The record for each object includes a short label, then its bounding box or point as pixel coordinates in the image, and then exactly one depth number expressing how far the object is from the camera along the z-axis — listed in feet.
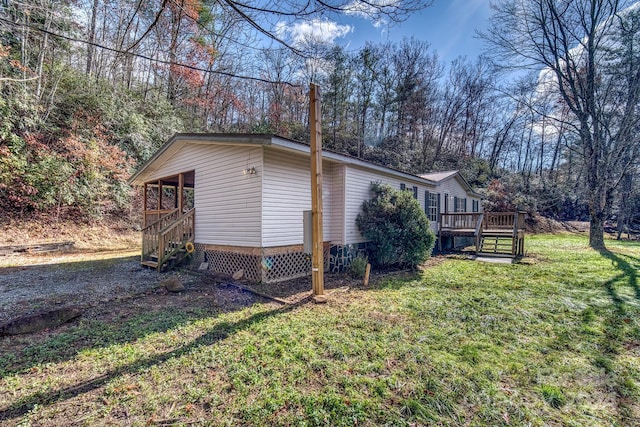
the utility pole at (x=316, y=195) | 17.16
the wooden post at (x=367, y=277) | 21.48
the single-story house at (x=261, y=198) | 21.44
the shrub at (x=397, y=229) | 26.71
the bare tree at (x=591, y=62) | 38.14
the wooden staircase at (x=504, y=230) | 34.50
